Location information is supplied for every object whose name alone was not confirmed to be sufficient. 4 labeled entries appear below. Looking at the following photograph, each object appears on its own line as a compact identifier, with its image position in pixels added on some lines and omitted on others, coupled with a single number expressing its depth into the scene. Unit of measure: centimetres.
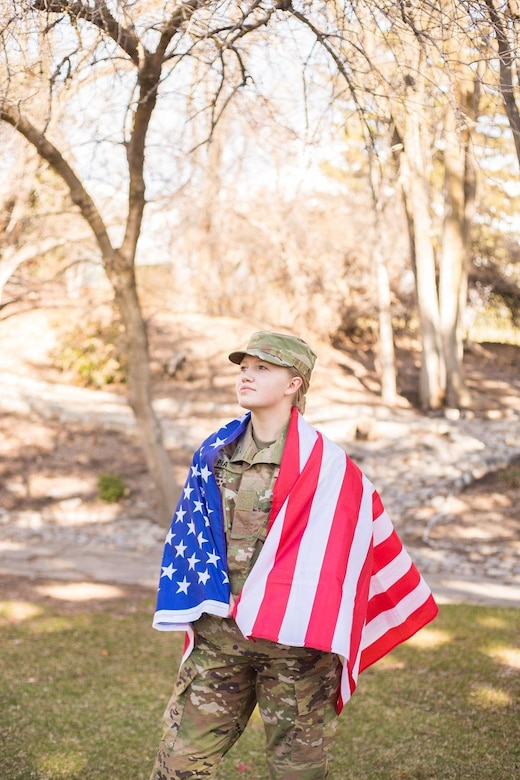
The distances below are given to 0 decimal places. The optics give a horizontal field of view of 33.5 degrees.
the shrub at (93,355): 1897
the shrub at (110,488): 1266
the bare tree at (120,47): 416
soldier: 275
